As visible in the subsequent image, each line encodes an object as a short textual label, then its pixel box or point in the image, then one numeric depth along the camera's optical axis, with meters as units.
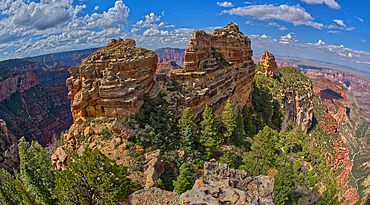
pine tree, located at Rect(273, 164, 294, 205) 29.22
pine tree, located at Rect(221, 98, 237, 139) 37.66
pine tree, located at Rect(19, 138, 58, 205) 19.61
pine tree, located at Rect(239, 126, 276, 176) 32.59
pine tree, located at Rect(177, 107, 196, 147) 30.15
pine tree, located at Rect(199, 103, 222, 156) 30.98
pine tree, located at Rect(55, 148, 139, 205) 15.05
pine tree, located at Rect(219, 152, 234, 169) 28.52
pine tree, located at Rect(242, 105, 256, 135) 50.72
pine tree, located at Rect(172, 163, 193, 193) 21.03
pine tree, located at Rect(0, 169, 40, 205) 19.28
